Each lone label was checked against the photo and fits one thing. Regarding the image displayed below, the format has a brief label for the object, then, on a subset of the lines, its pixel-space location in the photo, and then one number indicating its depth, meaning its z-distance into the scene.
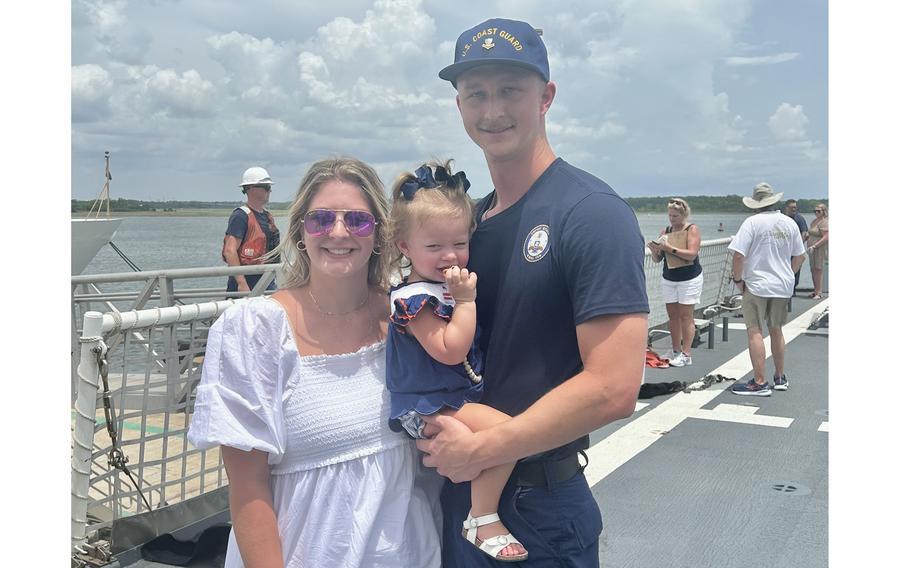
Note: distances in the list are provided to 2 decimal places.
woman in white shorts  7.65
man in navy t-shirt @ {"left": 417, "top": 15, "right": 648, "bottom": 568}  1.52
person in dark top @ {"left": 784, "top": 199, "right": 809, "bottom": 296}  13.46
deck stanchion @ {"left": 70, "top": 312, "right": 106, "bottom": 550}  2.79
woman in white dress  1.65
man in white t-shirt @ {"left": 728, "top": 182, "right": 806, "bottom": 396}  6.61
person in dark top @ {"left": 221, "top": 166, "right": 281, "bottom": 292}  6.91
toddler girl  1.66
